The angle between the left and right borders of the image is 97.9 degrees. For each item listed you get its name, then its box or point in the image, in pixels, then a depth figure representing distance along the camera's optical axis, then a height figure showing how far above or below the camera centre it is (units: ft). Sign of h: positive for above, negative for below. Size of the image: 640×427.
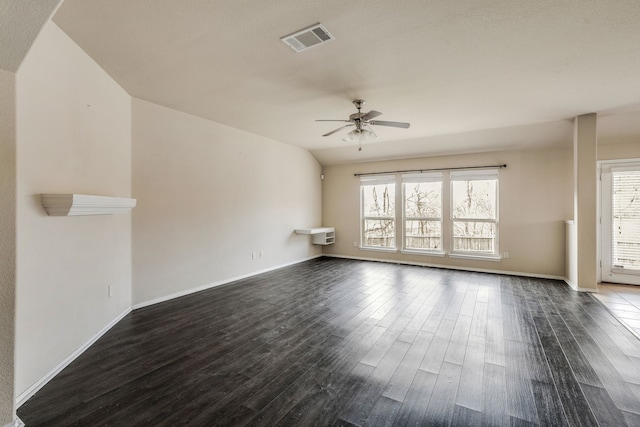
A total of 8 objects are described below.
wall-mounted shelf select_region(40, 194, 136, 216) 6.91 +0.26
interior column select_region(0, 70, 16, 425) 5.11 -0.44
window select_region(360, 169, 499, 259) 19.67 +0.03
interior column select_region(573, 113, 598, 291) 14.15 +0.72
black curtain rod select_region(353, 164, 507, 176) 18.99 +3.29
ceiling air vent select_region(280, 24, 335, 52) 7.48 +4.93
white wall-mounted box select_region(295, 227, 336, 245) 23.78 -1.97
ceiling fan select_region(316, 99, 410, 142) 11.84 +3.95
